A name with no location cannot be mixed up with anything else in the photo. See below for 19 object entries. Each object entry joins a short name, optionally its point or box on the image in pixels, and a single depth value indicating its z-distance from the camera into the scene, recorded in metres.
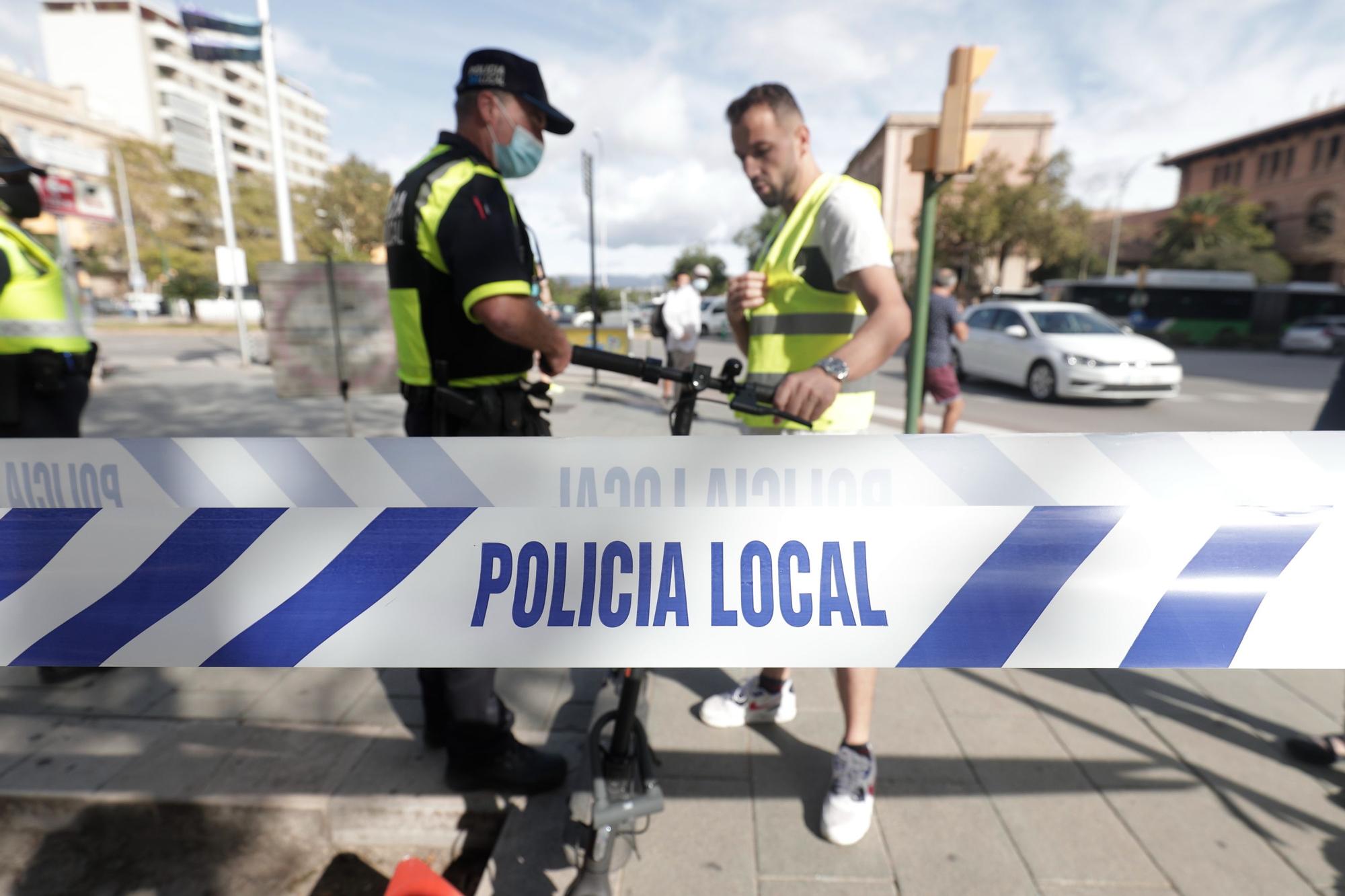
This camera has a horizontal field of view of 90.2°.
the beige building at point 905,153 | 47.53
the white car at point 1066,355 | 10.52
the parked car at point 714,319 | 24.41
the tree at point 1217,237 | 37.62
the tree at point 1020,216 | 32.19
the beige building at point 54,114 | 48.52
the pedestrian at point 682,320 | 9.35
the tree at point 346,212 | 37.41
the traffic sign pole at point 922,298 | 4.51
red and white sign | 6.76
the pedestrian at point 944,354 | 7.00
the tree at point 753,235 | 69.19
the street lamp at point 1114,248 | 36.38
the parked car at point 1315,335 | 22.52
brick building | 39.84
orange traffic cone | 1.38
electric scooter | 1.50
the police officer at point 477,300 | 1.78
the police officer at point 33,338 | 2.57
